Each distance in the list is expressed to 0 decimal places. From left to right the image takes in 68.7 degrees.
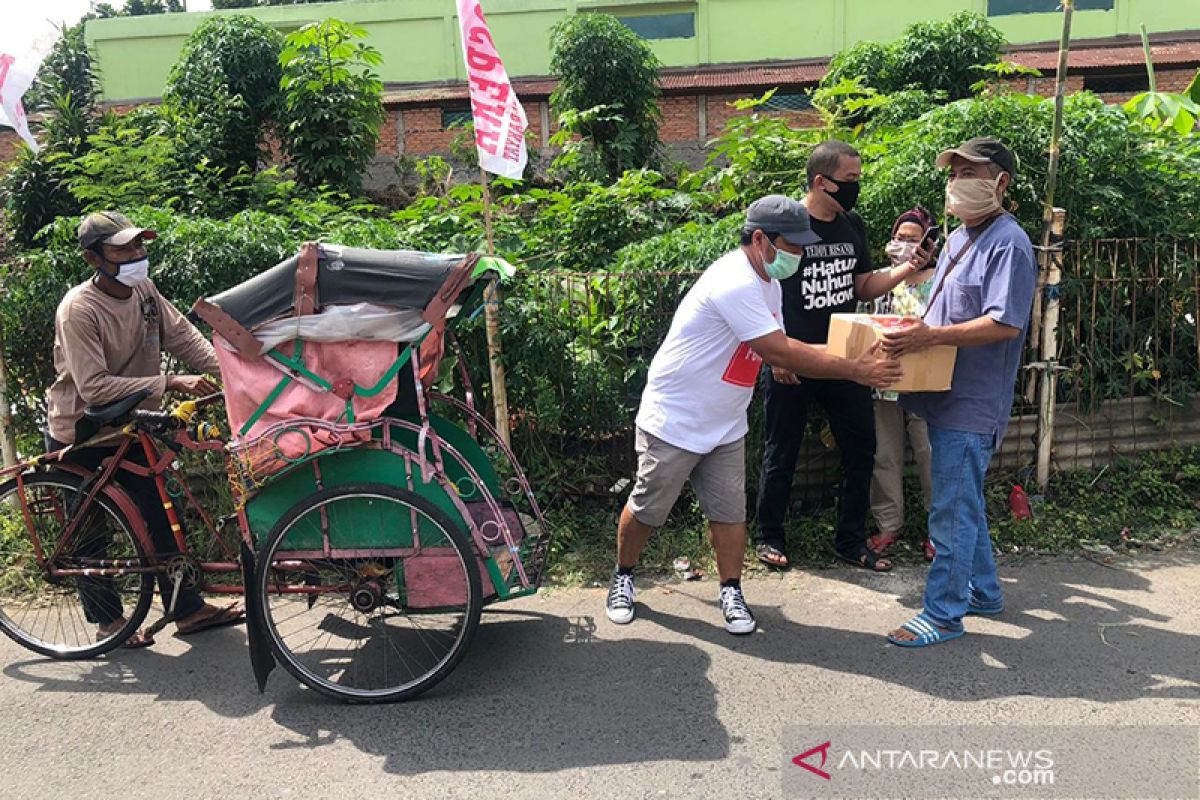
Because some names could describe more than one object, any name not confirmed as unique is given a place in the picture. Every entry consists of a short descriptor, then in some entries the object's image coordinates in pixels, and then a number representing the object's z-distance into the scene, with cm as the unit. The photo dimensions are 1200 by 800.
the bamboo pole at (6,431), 509
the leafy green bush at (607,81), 1622
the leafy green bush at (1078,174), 517
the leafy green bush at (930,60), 1520
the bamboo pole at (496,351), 497
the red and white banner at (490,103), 473
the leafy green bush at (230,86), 1207
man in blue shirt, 349
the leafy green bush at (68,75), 1436
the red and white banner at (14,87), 504
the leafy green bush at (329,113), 1066
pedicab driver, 381
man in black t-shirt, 440
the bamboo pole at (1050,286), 492
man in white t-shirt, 362
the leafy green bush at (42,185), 1188
